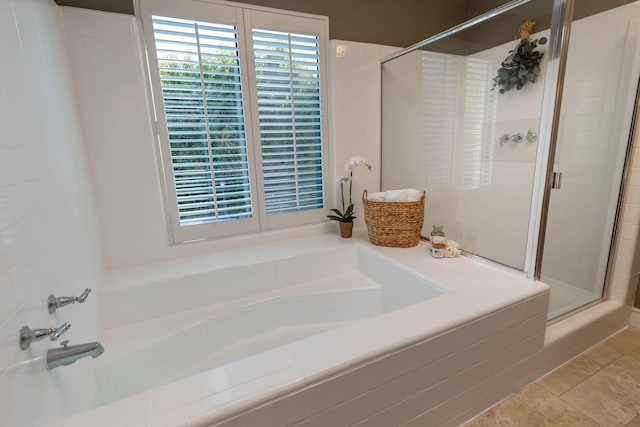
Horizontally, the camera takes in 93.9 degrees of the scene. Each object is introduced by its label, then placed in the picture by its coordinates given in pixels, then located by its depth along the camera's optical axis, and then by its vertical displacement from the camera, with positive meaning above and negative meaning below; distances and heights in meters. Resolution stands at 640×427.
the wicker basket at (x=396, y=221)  1.83 -0.43
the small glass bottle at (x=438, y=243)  1.71 -0.52
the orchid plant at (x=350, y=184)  2.00 -0.23
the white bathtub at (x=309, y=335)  0.82 -0.69
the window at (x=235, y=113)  1.66 +0.26
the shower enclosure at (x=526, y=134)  1.42 +0.08
